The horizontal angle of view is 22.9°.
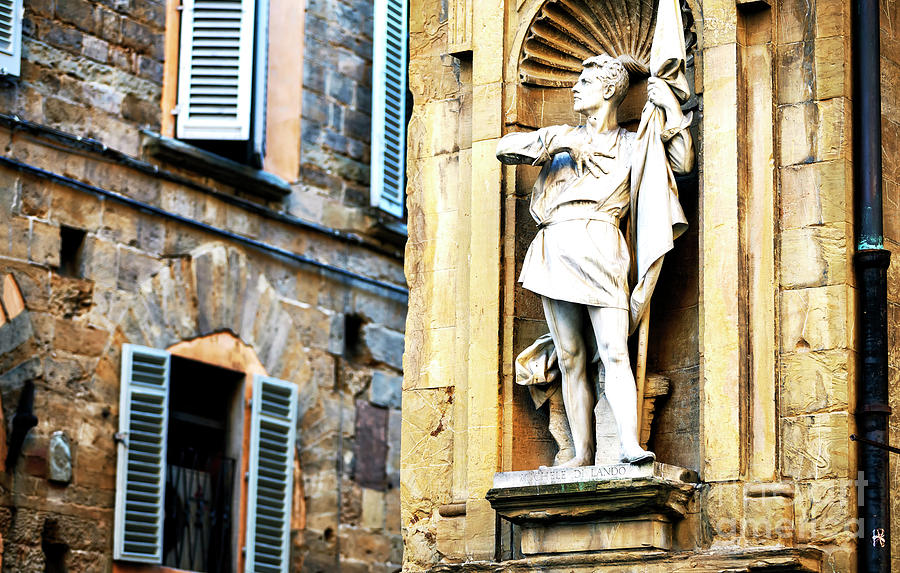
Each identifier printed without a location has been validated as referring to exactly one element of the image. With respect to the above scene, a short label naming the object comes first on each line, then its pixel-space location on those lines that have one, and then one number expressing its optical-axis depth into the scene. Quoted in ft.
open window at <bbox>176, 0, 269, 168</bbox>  59.47
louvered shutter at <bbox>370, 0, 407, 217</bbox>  64.59
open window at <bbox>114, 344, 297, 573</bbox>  55.62
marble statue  36.96
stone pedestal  35.60
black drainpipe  34.94
